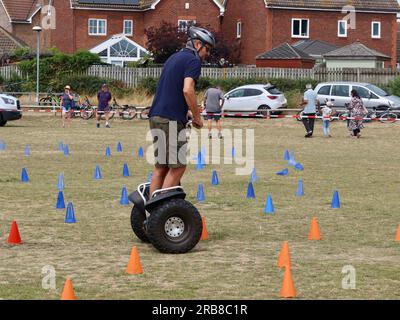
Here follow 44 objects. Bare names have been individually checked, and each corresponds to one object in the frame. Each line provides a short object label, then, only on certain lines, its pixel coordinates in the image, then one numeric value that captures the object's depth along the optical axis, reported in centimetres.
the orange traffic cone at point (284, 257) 876
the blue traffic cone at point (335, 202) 1345
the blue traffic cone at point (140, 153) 2312
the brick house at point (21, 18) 7406
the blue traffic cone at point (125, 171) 1826
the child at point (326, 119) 3088
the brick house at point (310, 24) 6475
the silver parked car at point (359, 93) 4009
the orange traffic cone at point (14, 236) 1024
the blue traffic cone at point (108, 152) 2308
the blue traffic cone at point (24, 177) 1664
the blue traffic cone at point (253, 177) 1721
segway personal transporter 977
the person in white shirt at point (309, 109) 3131
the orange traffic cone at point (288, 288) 770
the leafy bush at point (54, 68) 5290
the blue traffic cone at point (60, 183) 1541
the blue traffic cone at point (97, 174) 1741
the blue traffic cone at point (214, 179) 1669
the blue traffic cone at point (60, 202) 1312
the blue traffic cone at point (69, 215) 1179
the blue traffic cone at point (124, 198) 1376
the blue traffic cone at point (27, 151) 2281
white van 3600
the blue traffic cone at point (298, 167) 1976
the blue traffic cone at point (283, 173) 1844
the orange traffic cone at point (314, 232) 1074
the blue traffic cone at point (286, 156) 2232
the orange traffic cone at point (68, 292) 729
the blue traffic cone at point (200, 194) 1421
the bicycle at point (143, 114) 4312
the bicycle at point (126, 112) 4269
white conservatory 6688
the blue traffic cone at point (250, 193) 1461
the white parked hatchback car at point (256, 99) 4266
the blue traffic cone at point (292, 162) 2020
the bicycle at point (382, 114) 3905
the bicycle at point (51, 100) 4684
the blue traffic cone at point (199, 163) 1983
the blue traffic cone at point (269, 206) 1287
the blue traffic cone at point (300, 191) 1492
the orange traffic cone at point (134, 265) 867
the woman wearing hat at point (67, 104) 3751
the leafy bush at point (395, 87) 4517
